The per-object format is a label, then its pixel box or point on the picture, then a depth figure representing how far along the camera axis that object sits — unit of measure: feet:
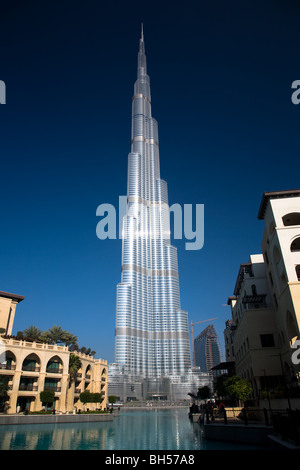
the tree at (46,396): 153.38
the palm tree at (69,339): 209.26
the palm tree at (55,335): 207.31
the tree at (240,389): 106.83
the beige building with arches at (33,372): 155.33
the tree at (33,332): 205.42
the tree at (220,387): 140.57
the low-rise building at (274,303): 108.06
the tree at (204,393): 220.70
